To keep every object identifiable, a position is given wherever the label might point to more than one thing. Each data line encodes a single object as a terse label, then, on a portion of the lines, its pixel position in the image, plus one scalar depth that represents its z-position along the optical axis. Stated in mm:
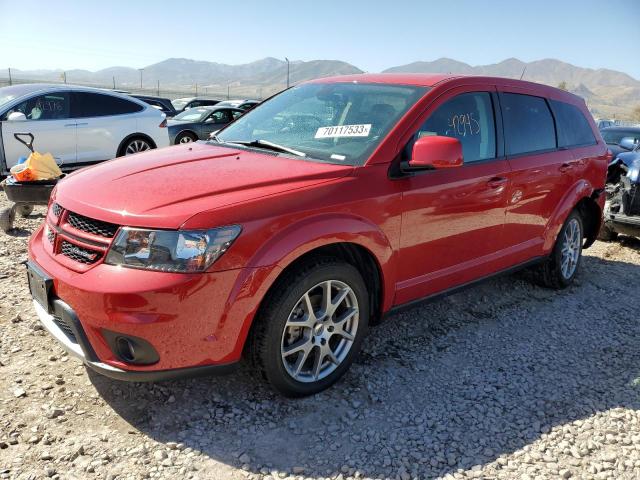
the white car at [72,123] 7820
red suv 2439
